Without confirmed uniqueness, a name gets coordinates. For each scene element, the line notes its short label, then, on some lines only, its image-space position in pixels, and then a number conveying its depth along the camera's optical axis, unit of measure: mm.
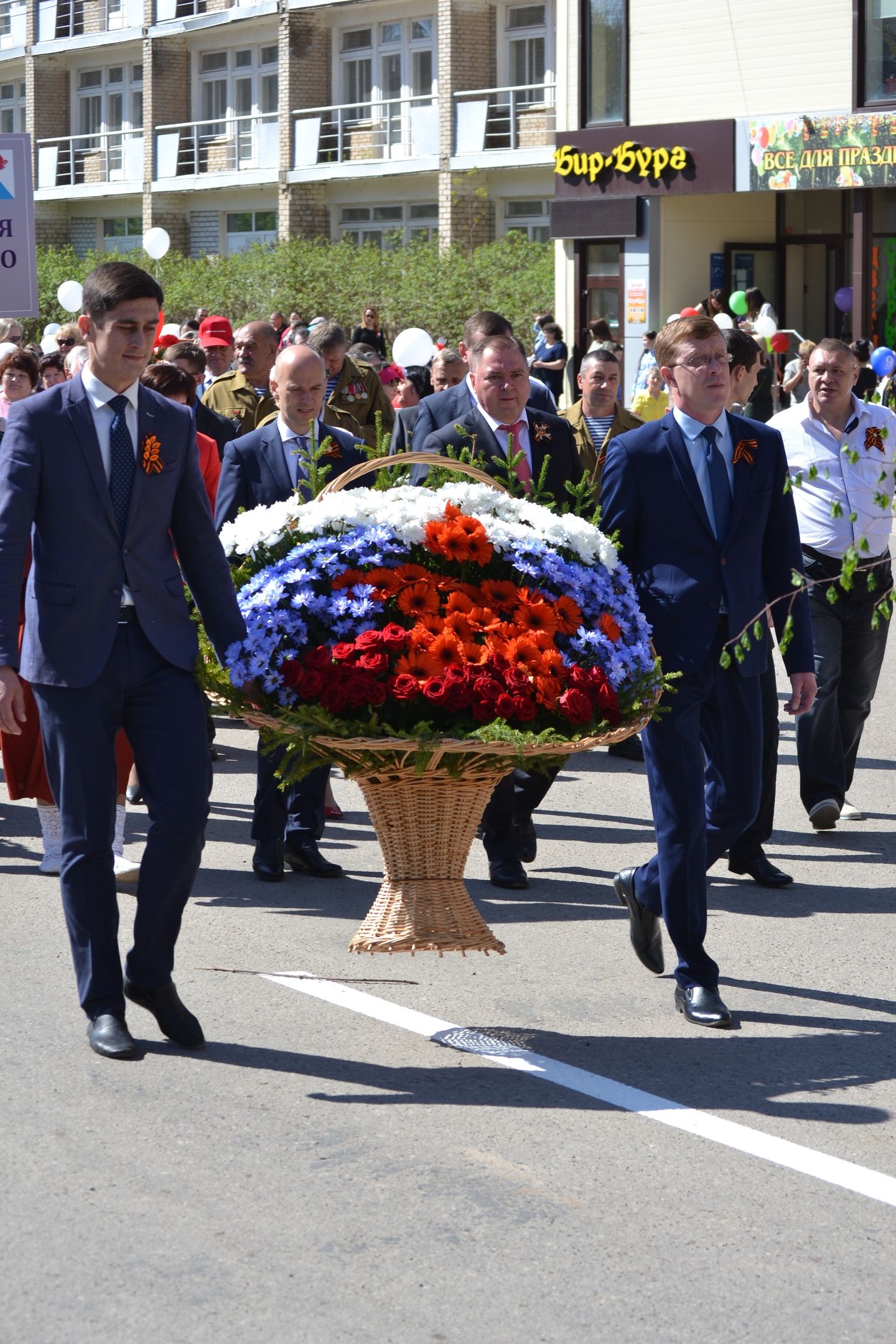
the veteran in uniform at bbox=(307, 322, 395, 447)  21400
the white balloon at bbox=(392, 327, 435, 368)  39787
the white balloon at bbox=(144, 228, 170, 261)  63092
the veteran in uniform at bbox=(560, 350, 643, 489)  20322
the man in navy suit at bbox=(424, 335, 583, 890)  14599
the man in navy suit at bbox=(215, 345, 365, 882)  14828
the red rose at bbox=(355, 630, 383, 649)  10013
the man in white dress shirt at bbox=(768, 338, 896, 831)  15847
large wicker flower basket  10057
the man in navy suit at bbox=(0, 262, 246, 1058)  10057
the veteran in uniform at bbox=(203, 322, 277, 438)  20706
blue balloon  44631
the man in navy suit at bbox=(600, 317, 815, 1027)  11091
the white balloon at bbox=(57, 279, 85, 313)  54408
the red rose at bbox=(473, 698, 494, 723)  9792
